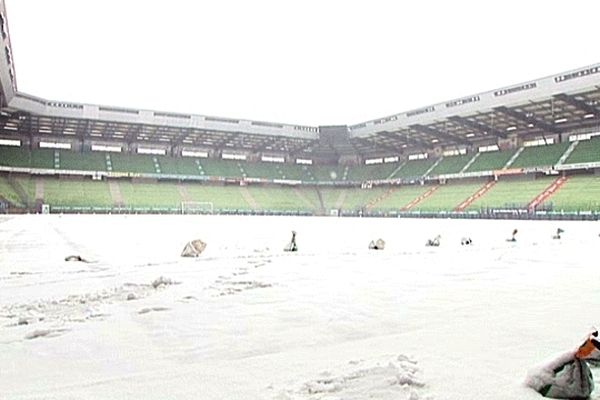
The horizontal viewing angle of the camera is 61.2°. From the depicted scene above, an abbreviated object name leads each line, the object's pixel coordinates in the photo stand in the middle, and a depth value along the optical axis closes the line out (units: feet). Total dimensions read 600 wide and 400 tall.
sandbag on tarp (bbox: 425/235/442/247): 44.49
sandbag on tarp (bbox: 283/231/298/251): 38.71
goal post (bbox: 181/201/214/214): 176.36
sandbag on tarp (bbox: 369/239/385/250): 40.50
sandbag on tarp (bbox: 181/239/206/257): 34.06
